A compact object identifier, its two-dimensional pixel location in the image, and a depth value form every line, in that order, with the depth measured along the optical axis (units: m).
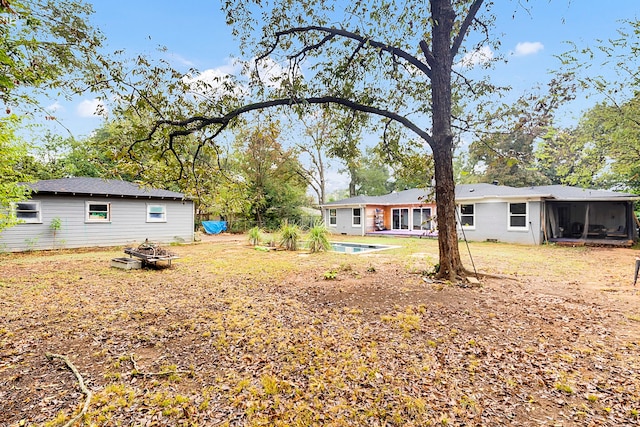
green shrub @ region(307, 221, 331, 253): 10.62
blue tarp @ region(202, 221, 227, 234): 20.25
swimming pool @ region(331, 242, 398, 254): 12.10
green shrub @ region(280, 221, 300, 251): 11.33
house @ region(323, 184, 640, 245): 12.82
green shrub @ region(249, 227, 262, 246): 12.99
